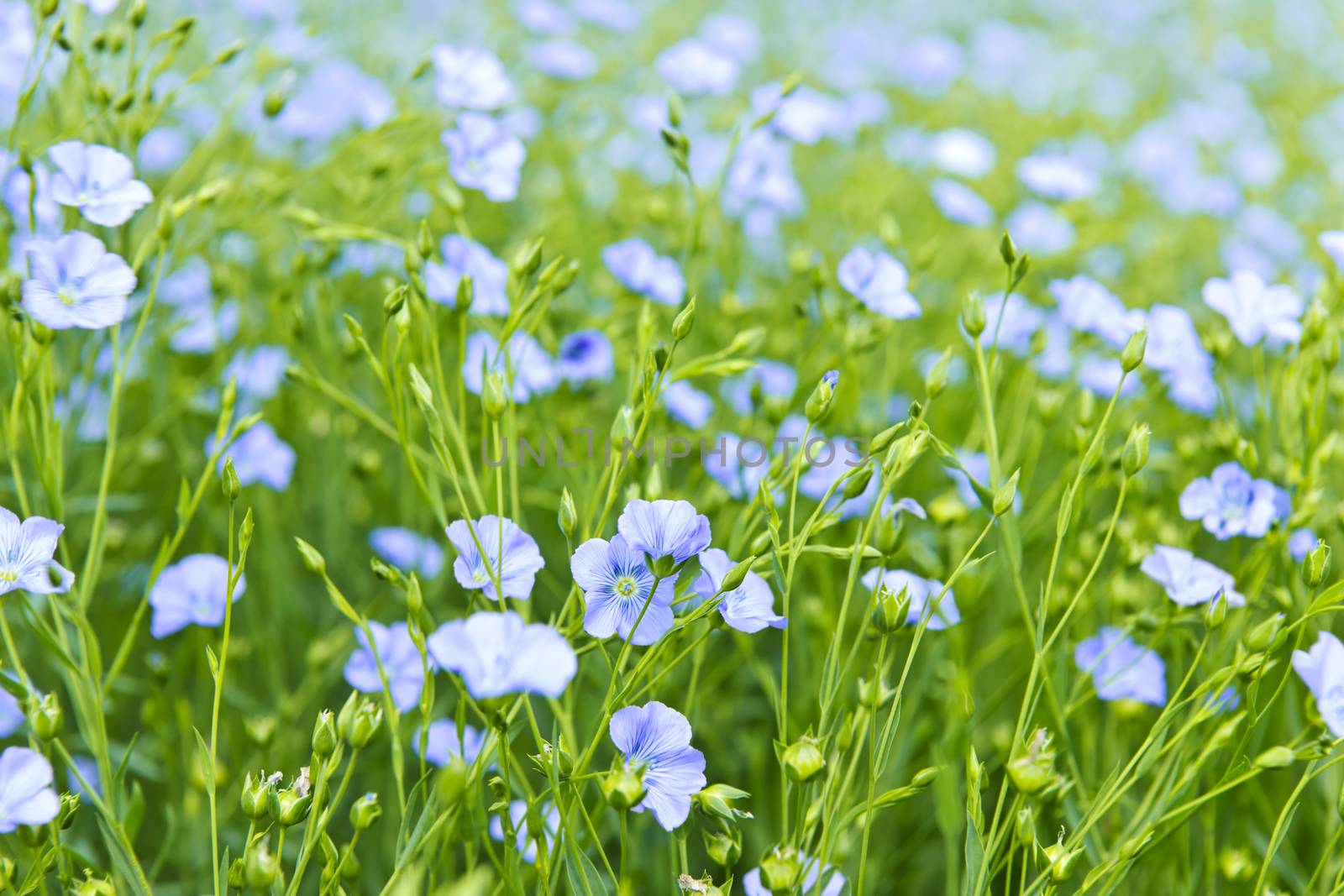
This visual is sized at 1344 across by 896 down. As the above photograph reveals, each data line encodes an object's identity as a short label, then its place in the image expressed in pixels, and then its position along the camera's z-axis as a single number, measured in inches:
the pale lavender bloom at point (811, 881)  30.9
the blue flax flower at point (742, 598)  30.9
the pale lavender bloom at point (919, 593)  32.5
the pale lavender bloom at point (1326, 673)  31.3
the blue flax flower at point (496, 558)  30.9
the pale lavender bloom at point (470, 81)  36.9
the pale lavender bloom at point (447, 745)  32.8
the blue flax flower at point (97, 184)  33.1
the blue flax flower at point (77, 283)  32.1
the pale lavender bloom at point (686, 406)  36.5
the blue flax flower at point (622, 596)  30.7
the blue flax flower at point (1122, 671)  33.3
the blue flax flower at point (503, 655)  29.1
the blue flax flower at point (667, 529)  30.4
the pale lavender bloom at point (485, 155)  36.1
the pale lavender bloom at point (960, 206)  41.8
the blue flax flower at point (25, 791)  29.7
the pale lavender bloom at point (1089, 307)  36.0
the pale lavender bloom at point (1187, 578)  32.7
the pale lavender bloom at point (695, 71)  42.8
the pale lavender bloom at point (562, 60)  47.8
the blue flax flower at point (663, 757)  30.6
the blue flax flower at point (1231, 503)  33.5
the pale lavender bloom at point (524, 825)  31.9
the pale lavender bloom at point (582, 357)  36.6
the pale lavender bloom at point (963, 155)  50.5
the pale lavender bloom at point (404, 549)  36.4
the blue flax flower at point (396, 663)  33.3
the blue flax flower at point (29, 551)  30.9
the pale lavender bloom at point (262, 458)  36.6
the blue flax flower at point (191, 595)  33.8
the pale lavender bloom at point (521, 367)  34.8
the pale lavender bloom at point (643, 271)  37.1
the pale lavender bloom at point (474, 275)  35.6
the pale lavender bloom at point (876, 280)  35.4
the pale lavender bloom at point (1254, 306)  35.1
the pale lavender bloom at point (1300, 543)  34.2
